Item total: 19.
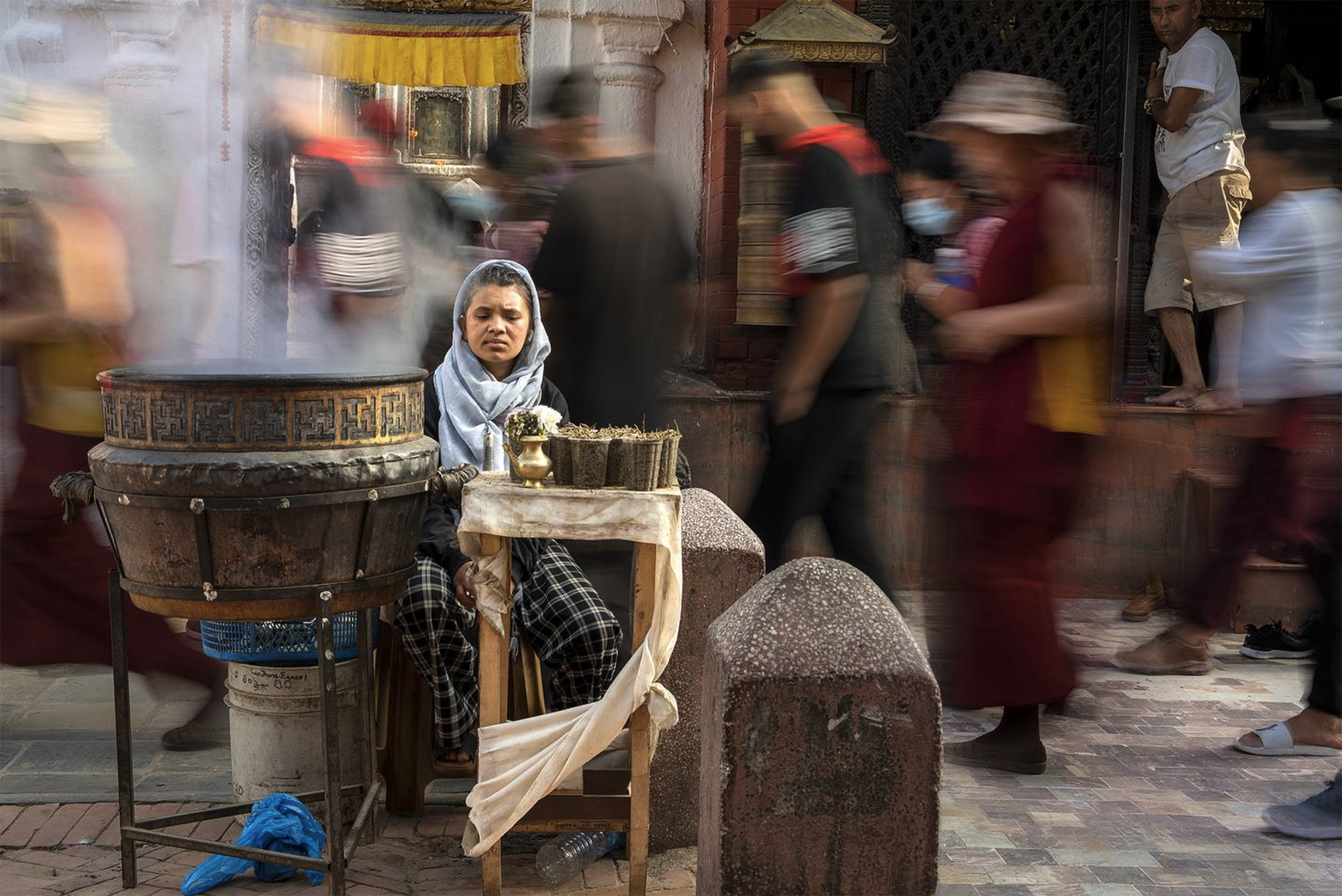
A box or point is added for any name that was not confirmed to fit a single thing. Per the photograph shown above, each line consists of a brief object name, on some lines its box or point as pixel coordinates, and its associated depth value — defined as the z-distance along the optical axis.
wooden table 3.54
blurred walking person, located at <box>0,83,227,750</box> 5.03
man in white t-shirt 7.46
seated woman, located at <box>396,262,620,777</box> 4.10
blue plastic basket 4.12
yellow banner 8.70
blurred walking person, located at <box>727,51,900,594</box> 4.96
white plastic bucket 4.16
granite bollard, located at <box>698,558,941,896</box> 2.45
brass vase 3.62
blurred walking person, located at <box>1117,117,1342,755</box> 4.87
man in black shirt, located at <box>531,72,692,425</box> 5.36
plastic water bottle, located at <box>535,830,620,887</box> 3.90
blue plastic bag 3.77
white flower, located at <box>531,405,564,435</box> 3.69
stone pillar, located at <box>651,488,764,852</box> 3.95
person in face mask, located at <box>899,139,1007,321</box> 4.83
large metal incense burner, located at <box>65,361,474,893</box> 3.37
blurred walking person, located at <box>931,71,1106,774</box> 4.64
